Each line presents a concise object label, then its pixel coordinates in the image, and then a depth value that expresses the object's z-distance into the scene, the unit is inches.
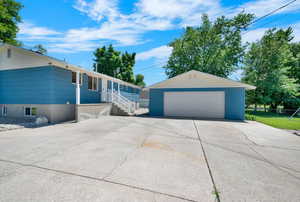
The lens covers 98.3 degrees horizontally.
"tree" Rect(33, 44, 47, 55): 1060.9
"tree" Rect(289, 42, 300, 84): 770.4
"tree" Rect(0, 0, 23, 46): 573.9
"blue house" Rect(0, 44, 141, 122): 325.7
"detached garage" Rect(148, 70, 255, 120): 414.9
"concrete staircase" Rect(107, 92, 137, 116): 477.0
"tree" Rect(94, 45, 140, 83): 933.2
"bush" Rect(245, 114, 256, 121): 430.3
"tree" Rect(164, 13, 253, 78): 828.6
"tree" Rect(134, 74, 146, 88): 1376.5
